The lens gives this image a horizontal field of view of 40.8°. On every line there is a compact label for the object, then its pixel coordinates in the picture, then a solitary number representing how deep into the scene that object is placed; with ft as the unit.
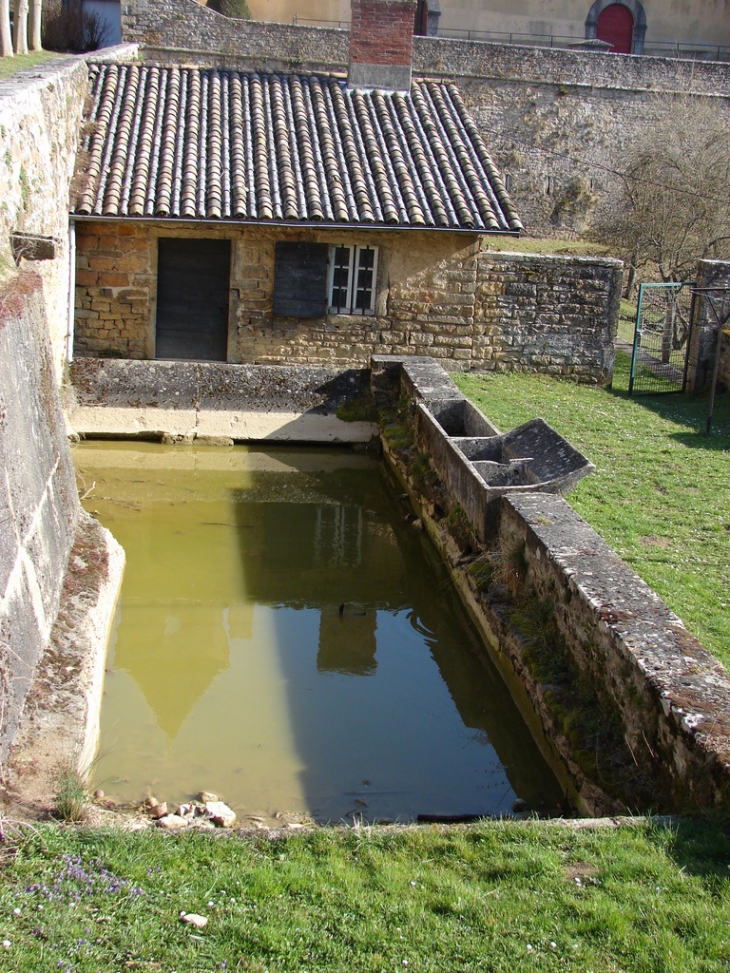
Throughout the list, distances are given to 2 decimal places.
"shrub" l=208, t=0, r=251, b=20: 99.04
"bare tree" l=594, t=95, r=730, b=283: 73.77
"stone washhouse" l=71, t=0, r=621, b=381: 45.93
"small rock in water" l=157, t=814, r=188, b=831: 15.95
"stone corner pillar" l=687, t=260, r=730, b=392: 47.06
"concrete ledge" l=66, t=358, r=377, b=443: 40.98
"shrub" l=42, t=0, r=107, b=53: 90.48
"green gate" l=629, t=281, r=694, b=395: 48.62
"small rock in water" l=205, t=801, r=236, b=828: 16.89
